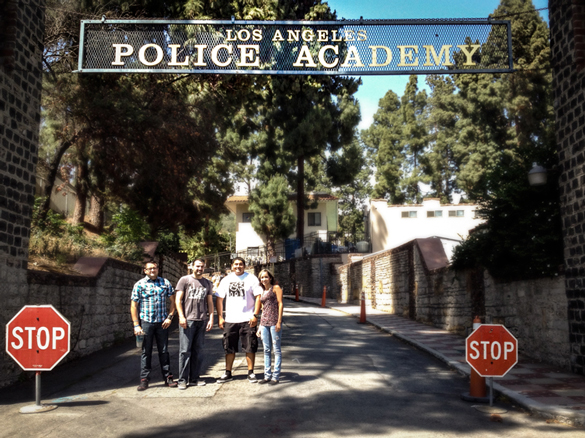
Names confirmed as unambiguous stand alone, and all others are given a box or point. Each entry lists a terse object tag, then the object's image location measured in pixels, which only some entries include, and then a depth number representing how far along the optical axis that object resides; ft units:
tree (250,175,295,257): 130.72
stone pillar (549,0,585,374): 28.17
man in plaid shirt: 26.21
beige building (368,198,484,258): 130.62
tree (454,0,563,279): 31.96
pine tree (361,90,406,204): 162.61
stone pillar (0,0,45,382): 26.45
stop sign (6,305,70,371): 21.85
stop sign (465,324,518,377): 23.11
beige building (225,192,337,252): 165.48
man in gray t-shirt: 26.50
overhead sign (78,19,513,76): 28.55
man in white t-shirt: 27.72
